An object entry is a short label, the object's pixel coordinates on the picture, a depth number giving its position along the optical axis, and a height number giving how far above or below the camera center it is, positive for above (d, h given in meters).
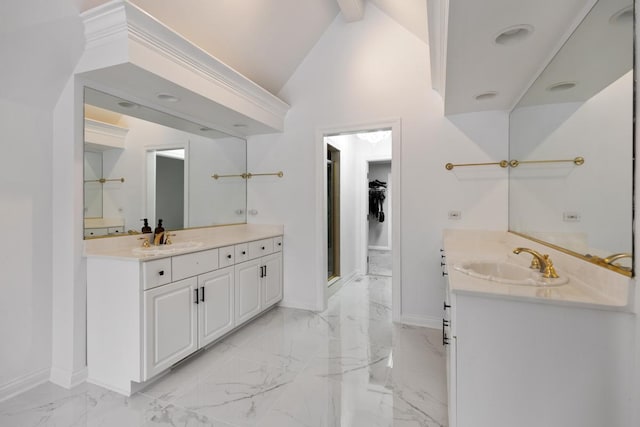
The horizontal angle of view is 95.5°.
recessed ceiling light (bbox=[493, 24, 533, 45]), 1.34 +0.86
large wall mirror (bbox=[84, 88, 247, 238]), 2.09 +0.37
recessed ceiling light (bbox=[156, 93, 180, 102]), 2.22 +0.90
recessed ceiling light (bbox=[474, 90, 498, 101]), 2.15 +0.89
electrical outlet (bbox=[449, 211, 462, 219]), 2.66 -0.02
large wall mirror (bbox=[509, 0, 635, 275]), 1.02 +0.33
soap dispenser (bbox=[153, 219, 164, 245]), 2.38 -0.20
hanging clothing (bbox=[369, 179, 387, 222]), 7.13 +0.38
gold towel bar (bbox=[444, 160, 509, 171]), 2.49 +0.43
